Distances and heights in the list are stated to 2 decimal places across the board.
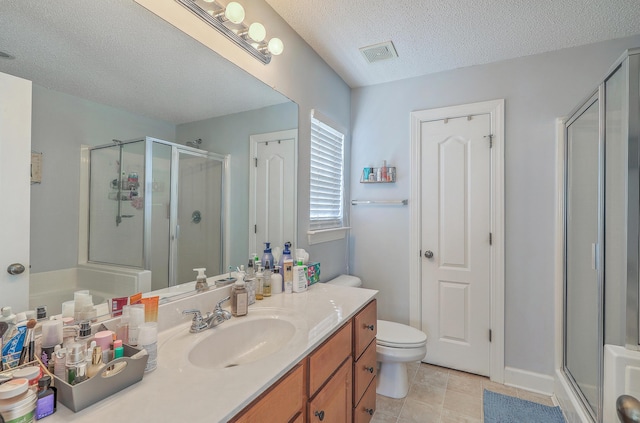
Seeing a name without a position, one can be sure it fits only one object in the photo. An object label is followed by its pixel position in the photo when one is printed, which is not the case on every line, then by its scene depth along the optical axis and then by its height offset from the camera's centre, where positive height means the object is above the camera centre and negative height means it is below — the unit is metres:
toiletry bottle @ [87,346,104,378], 0.72 -0.39
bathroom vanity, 0.70 -0.46
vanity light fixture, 1.24 +0.85
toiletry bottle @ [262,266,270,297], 1.58 -0.40
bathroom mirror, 0.83 +0.43
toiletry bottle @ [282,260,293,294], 1.66 -0.37
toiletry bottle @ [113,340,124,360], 0.80 -0.38
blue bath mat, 1.79 -1.24
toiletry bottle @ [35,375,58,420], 0.64 -0.42
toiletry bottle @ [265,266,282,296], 1.64 -0.40
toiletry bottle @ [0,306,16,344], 0.73 -0.28
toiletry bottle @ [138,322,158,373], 0.83 -0.38
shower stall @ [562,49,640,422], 1.22 -0.08
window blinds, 2.14 +0.30
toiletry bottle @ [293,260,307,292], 1.67 -0.38
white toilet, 1.90 -0.91
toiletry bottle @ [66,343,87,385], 0.69 -0.37
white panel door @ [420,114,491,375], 2.24 -0.22
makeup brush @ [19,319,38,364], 0.73 -0.35
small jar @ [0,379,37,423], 0.57 -0.38
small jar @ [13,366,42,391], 0.65 -0.37
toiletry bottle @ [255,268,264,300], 1.54 -0.38
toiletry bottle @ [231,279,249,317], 1.29 -0.40
